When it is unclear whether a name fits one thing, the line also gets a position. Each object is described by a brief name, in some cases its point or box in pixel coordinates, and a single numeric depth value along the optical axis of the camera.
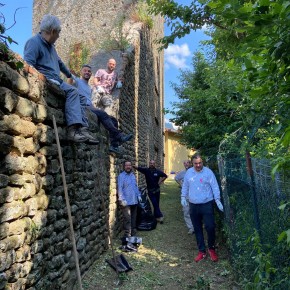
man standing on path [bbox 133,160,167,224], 8.09
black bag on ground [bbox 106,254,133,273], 4.71
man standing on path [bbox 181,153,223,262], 5.27
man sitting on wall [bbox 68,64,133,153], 5.25
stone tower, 9.25
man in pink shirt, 6.99
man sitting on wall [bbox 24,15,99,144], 3.53
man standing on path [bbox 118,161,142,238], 6.41
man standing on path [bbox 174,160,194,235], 6.99
